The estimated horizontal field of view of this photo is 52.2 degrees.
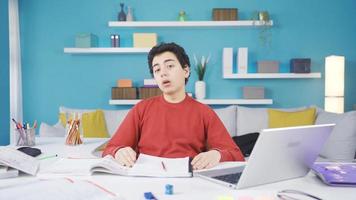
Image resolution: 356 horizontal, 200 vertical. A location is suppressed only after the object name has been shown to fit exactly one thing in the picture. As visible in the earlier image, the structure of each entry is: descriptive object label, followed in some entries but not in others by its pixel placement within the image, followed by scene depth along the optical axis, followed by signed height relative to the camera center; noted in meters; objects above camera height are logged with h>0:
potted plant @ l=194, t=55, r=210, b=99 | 3.73 -0.07
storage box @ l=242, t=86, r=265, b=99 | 3.71 -0.18
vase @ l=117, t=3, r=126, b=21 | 3.74 +0.62
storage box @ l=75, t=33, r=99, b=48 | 3.70 +0.36
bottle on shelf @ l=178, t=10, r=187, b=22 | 3.76 +0.61
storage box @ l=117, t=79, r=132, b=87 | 3.74 -0.07
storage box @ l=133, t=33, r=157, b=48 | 3.71 +0.36
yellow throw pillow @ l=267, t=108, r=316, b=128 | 3.14 -0.38
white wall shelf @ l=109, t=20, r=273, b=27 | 3.70 +0.53
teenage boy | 1.43 -0.19
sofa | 2.71 -0.42
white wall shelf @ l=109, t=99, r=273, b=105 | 3.69 -0.27
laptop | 0.87 -0.22
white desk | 0.88 -0.29
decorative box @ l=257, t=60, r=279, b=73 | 3.71 +0.09
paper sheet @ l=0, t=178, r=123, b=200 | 0.82 -0.27
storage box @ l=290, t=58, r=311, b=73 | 3.67 +0.10
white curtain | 3.77 +0.17
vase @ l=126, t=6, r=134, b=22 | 3.75 +0.61
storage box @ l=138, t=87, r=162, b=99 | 3.68 -0.17
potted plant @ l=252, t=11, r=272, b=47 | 3.68 +0.50
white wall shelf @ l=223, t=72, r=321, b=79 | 3.69 +0.00
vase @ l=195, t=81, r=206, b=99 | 3.72 -0.14
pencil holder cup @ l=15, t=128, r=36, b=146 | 1.70 -0.29
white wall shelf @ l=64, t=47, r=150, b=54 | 3.72 +0.26
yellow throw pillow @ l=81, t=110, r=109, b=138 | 3.15 -0.43
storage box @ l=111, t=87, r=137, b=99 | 3.70 -0.18
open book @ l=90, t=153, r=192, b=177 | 1.07 -0.28
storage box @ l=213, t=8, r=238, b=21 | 3.71 +0.62
